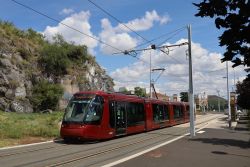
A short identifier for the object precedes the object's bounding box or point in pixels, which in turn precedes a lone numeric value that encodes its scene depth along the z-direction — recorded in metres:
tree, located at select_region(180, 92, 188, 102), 77.76
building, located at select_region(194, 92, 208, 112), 85.29
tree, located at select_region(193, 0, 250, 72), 5.55
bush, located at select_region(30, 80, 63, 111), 31.51
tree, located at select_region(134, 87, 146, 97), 60.01
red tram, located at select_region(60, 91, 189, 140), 12.06
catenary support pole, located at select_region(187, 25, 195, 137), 15.16
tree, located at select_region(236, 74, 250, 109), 29.60
